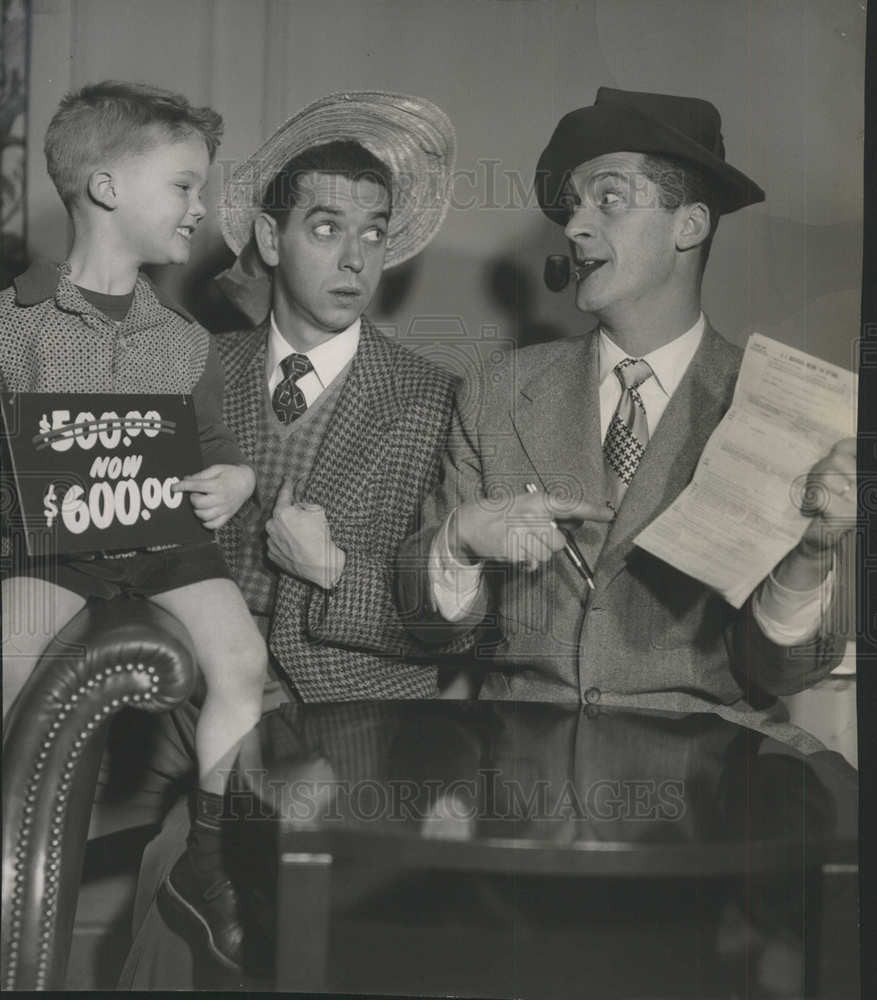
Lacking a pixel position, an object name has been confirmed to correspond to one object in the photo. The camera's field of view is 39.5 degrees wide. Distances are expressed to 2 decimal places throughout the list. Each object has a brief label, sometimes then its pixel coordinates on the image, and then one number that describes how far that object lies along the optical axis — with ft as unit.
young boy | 6.70
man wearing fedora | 7.06
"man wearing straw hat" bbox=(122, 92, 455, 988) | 7.09
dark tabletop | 6.43
